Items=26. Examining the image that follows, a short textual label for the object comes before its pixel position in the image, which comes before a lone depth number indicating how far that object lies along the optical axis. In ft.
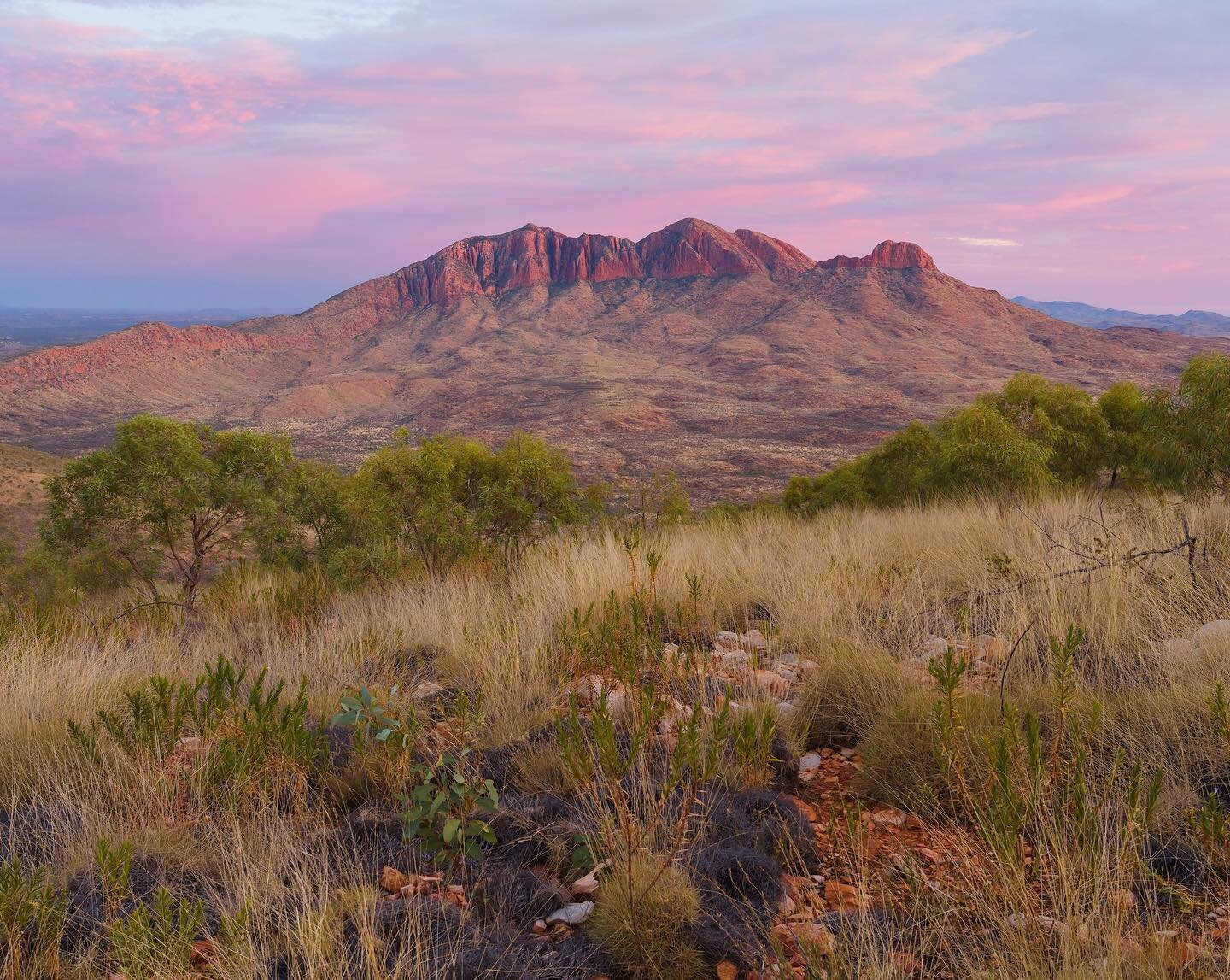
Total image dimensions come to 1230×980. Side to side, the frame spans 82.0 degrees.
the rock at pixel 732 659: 13.30
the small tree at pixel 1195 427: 36.86
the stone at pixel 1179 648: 11.35
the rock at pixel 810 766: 10.25
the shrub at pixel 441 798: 7.75
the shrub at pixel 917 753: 8.93
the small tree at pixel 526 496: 37.01
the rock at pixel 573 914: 7.30
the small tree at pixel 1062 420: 56.70
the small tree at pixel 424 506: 34.99
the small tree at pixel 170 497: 32.24
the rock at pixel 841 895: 7.37
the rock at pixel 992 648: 12.57
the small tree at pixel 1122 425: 61.16
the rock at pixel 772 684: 12.16
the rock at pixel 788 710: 11.19
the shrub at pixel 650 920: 6.48
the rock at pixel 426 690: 13.04
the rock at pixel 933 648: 13.05
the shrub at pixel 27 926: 6.11
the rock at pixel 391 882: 7.79
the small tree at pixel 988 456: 47.09
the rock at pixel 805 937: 5.74
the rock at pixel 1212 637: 11.07
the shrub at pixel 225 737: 9.20
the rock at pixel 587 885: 7.73
